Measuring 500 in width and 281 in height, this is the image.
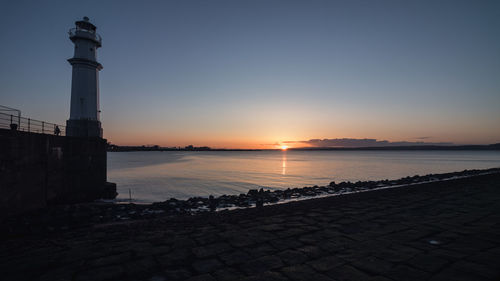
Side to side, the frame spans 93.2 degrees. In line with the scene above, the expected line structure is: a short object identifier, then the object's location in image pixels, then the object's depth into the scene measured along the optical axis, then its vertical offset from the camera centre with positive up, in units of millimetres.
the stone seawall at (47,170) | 8500 -1140
